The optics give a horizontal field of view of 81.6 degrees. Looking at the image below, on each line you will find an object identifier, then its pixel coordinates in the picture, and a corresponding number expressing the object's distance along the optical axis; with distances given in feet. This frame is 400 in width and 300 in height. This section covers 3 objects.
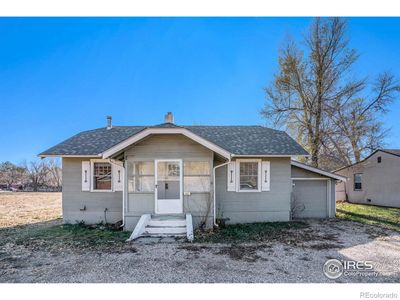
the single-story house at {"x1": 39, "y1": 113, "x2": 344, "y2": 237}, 27.86
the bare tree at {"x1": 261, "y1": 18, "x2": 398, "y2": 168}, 54.95
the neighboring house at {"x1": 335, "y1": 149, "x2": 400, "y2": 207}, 48.00
